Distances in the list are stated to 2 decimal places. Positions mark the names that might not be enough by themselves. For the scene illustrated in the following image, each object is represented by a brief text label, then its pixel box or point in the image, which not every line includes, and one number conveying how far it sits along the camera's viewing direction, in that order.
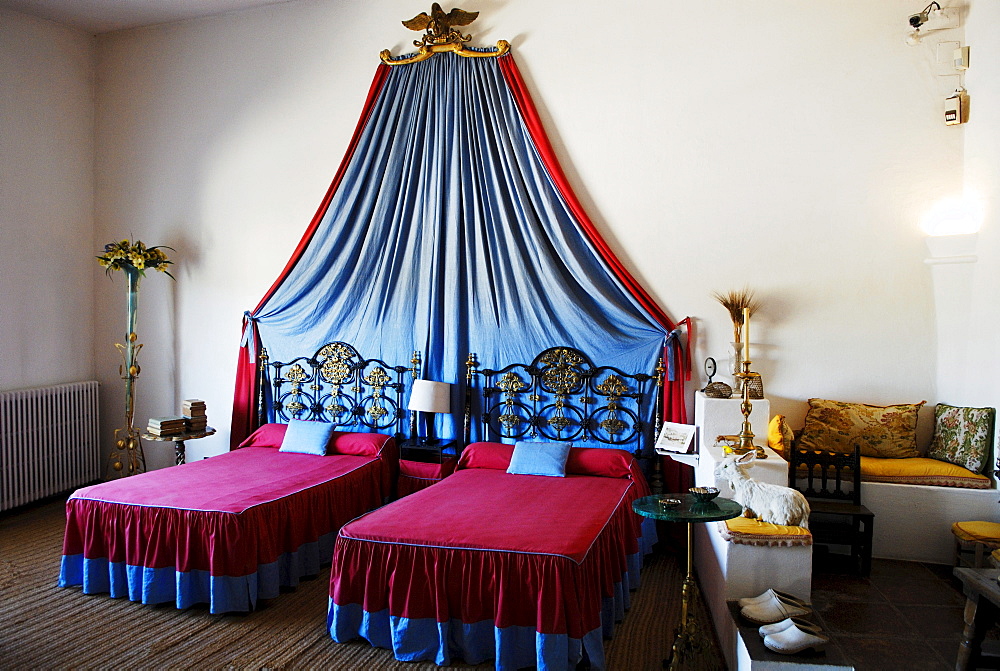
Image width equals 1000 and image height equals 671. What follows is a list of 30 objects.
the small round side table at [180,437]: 5.15
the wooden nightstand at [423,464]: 4.72
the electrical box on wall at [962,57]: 4.12
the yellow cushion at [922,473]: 3.89
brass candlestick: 3.62
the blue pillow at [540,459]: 4.31
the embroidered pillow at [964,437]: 3.93
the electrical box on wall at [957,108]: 4.15
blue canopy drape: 4.69
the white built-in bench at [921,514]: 3.87
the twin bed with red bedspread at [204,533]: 3.51
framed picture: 4.23
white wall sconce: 4.12
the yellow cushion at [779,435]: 3.99
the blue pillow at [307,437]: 4.85
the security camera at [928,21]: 4.10
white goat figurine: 3.08
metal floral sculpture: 5.41
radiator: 5.16
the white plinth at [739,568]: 3.01
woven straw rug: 3.04
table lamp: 4.66
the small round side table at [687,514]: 2.67
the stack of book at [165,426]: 5.10
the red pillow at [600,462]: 4.29
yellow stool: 3.54
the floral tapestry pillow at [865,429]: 4.17
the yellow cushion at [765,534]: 3.00
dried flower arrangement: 4.40
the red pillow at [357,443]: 4.81
